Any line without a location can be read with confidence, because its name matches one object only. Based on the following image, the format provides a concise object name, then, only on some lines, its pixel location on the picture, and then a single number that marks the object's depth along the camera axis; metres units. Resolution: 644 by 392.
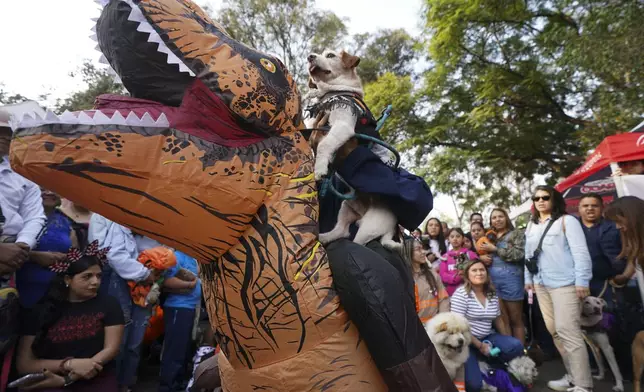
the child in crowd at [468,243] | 7.46
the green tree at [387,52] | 20.50
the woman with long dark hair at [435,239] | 7.73
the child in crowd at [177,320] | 4.56
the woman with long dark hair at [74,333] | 3.13
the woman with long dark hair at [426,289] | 5.02
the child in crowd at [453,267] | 6.12
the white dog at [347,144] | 1.81
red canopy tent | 5.96
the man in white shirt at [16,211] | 2.92
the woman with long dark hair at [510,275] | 6.07
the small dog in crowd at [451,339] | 4.07
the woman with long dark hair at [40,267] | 3.31
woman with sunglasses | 4.48
